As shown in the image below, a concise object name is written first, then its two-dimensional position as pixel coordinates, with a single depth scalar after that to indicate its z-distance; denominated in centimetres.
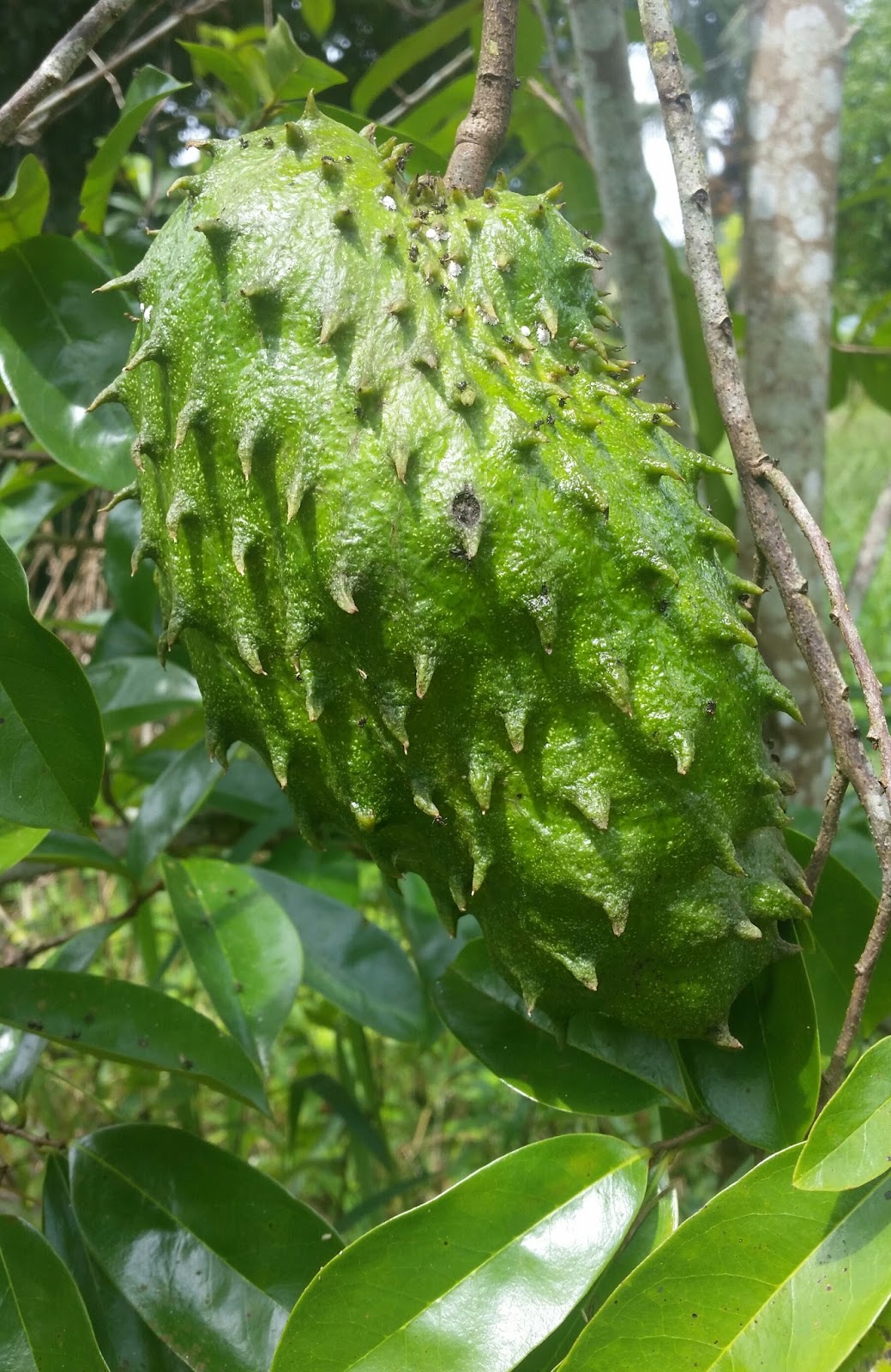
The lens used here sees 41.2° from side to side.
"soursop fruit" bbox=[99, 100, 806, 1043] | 23
